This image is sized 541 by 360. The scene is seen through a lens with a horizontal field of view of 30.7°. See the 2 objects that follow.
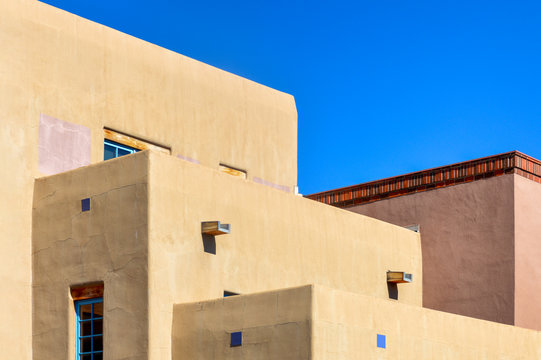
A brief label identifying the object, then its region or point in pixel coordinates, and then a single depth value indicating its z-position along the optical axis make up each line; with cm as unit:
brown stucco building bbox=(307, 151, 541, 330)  2077
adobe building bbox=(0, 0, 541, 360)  1517
